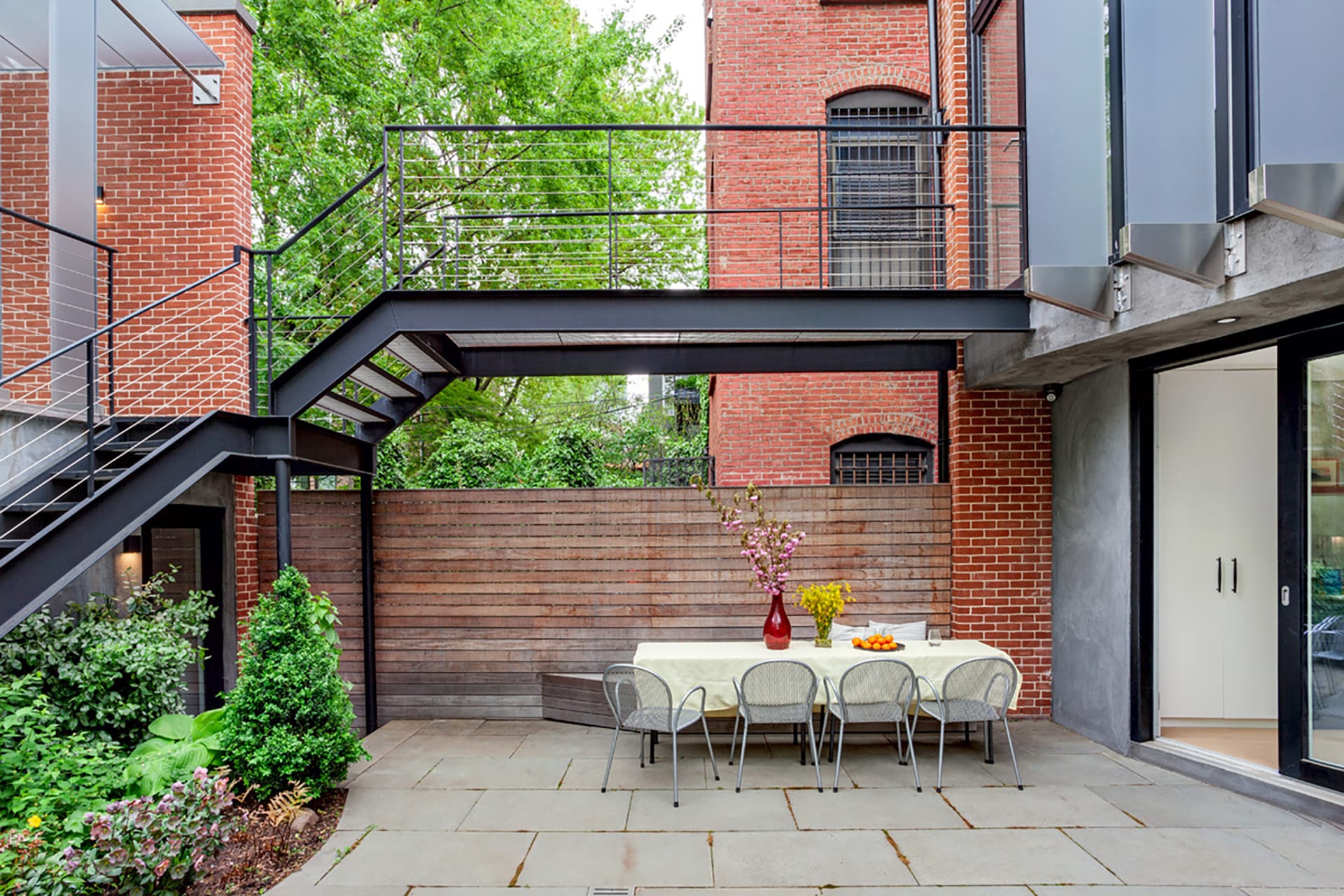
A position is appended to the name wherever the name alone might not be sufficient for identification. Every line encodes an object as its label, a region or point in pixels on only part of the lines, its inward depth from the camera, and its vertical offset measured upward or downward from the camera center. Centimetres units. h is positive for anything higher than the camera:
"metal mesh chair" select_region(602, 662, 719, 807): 511 -151
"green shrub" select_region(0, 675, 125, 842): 379 -145
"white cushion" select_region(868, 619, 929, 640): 630 -124
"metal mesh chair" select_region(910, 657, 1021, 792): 525 -145
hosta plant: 423 -155
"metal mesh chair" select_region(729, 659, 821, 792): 523 -142
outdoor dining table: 552 -130
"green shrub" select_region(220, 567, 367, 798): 467 -135
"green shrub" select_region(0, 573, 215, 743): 457 -108
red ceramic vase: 586 -113
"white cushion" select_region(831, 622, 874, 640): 629 -126
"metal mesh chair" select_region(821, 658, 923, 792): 524 -143
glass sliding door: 460 -55
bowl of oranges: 573 -120
